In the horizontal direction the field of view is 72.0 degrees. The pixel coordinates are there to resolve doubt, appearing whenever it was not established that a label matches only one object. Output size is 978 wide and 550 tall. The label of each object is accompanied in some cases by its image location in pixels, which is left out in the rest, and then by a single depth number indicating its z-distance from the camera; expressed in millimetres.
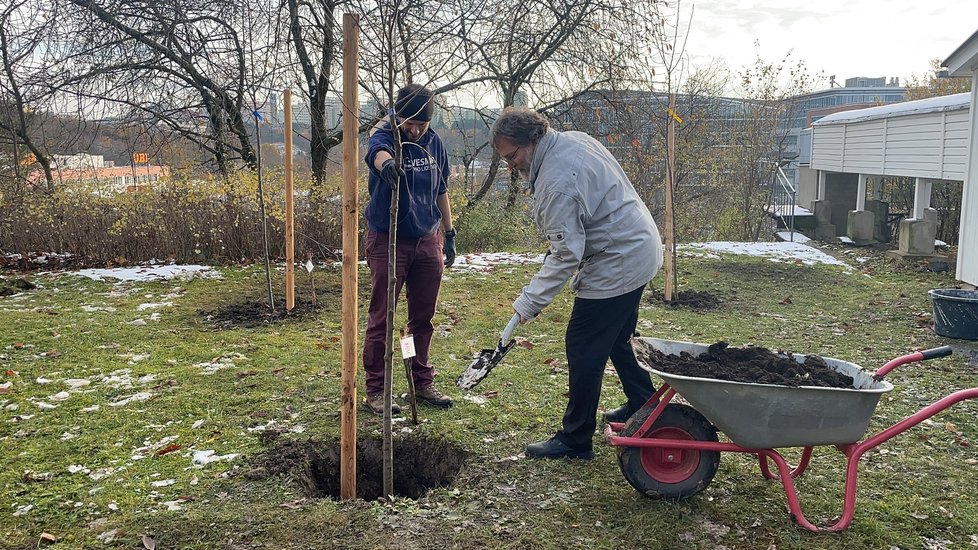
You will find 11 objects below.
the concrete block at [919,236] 9891
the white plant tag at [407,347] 3002
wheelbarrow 2453
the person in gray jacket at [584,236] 2816
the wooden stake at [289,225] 5555
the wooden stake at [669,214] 6469
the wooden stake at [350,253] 2576
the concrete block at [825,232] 14219
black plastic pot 5484
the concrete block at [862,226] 12398
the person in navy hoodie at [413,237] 3473
